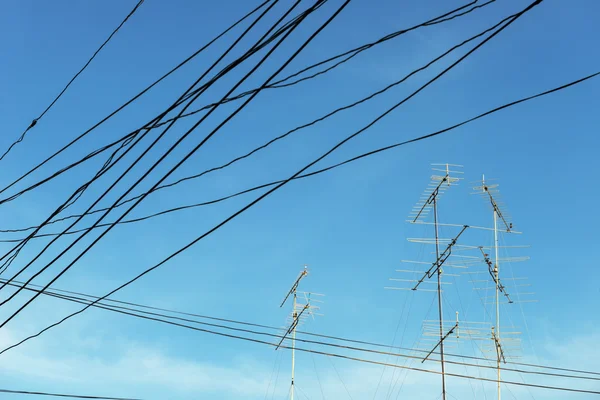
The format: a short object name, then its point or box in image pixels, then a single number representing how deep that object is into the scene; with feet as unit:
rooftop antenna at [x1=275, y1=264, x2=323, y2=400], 63.21
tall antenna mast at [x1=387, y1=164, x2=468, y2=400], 56.06
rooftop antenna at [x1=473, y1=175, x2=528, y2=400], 60.64
